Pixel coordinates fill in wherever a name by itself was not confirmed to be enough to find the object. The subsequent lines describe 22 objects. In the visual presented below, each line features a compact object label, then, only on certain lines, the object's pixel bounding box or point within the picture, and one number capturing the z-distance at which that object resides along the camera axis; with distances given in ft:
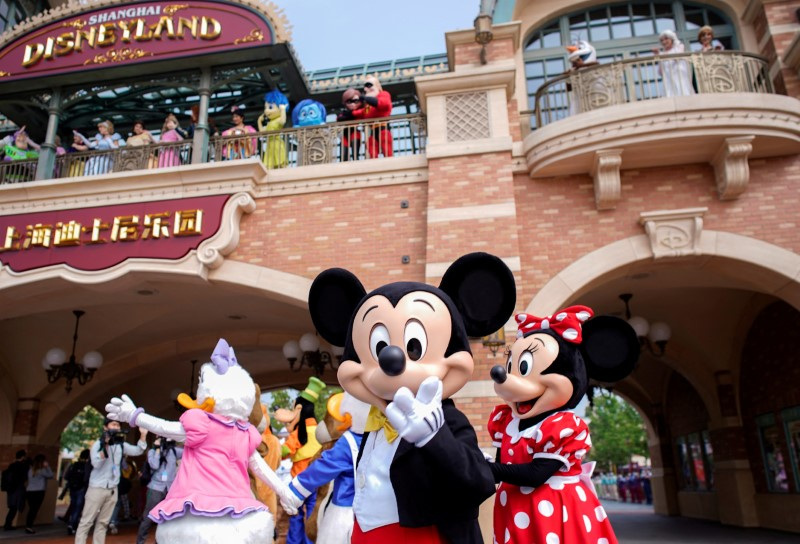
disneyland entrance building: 24.44
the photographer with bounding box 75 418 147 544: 23.16
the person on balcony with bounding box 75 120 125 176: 30.89
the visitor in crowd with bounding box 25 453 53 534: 36.99
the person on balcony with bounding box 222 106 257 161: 29.76
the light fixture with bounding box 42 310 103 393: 34.65
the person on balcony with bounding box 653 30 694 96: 24.75
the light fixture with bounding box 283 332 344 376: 33.42
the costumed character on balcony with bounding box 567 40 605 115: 27.35
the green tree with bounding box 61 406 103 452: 95.62
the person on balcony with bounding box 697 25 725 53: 26.45
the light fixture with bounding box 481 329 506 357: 22.57
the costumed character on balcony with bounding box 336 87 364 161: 28.50
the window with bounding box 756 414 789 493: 32.65
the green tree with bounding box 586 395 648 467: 121.60
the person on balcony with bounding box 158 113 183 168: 29.99
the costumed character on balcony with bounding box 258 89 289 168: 29.22
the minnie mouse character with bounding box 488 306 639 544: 10.02
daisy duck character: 11.67
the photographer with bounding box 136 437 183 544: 26.73
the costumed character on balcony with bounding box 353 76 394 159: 28.53
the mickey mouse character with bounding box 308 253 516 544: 6.89
